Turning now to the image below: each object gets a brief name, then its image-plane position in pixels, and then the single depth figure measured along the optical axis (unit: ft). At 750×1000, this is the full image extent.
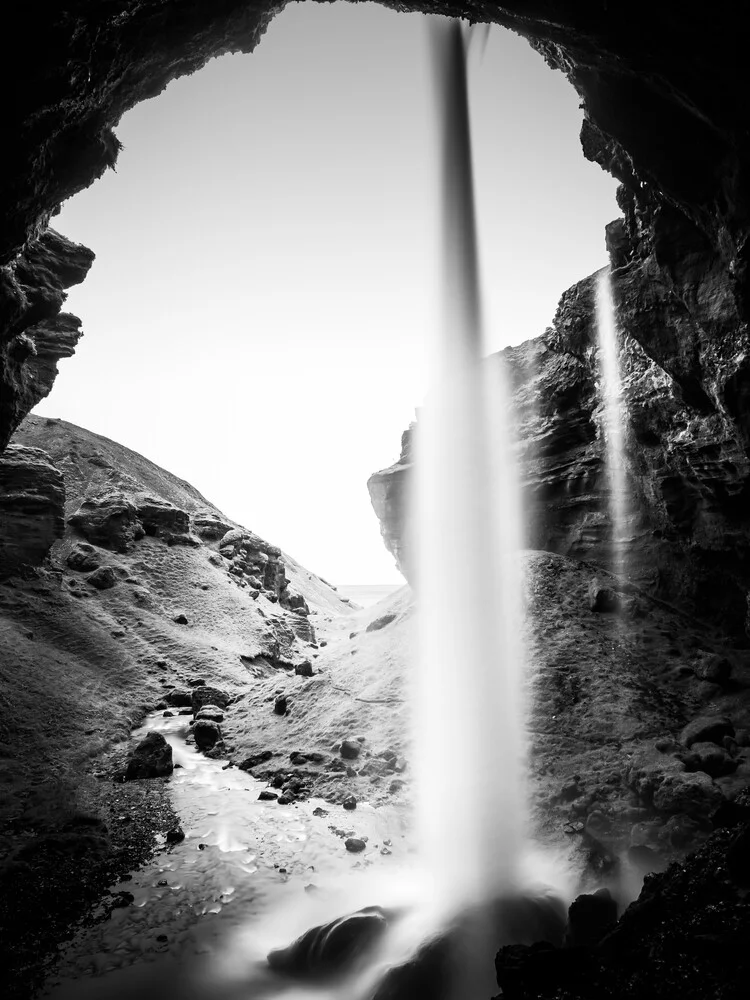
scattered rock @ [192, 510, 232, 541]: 158.71
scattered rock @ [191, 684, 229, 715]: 74.33
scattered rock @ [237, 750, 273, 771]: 52.90
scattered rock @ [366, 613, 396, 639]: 80.07
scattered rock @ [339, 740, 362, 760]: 49.52
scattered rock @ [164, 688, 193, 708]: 77.00
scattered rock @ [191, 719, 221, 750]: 59.57
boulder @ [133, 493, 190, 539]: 136.05
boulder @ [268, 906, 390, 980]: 24.68
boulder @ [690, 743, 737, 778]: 33.35
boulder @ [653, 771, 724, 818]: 30.35
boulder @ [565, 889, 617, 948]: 23.71
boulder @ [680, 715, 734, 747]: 36.86
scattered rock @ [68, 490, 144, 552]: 121.90
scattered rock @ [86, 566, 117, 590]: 104.68
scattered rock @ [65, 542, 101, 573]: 108.88
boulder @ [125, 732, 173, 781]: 49.88
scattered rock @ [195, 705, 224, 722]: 66.64
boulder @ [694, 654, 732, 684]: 44.16
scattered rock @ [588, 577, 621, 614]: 57.47
